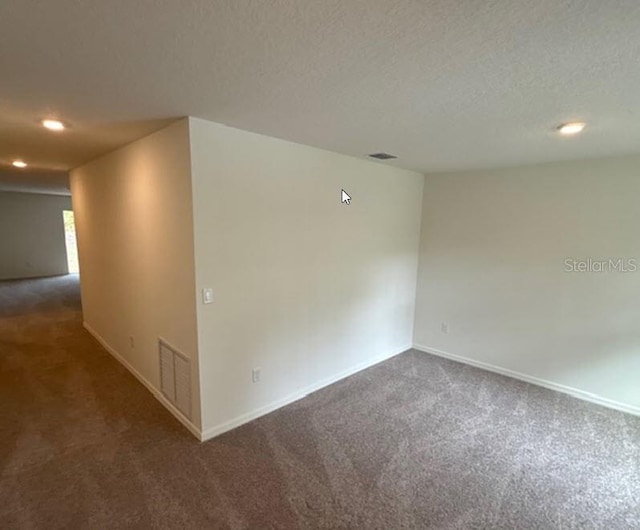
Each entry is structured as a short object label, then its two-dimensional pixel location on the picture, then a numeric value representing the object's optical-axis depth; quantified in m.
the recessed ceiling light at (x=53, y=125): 2.33
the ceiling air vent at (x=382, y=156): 3.15
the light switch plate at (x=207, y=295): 2.37
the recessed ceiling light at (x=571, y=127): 2.12
